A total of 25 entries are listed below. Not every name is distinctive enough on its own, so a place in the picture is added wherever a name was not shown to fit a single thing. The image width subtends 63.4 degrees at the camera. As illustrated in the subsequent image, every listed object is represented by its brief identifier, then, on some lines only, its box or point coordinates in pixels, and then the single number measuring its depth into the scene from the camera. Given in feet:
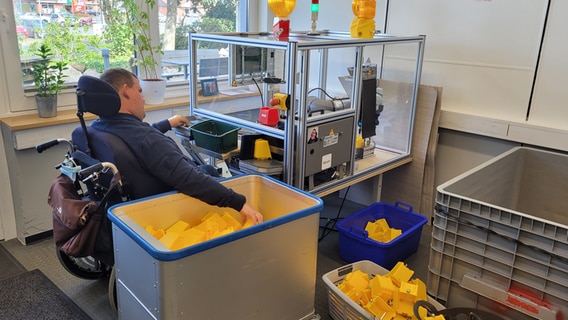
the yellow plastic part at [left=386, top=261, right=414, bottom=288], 7.25
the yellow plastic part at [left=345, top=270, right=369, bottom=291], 7.14
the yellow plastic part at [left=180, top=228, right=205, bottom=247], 5.52
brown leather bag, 6.09
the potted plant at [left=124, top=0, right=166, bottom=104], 10.48
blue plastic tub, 8.53
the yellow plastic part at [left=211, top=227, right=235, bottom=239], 5.81
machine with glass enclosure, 7.34
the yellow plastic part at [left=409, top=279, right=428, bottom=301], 6.59
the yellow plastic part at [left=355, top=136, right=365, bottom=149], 9.59
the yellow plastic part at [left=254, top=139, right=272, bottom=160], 7.72
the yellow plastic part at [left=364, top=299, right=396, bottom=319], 6.50
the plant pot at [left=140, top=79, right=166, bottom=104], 10.71
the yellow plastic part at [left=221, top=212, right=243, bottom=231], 6.29
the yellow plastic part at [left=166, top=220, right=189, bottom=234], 5.94
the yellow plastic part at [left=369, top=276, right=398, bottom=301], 6.81
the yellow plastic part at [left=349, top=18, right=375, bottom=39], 8.75
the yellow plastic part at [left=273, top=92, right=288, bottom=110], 7.06
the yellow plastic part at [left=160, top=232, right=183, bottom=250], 5.33
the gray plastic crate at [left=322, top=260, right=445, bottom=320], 6.48
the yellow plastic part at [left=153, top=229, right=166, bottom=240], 5.68
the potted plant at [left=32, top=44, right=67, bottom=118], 9.14
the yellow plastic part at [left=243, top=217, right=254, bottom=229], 6.31
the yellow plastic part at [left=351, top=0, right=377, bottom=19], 8.89
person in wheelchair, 6.12
